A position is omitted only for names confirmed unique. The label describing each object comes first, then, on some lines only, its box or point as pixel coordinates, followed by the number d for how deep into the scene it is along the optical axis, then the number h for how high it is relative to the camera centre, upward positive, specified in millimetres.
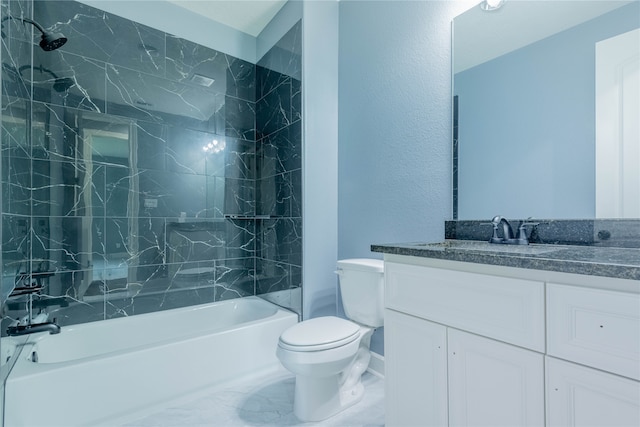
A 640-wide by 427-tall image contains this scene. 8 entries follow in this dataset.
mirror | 1091 +439
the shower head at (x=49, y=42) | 1619 +959
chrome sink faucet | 1258 -84
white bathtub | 1350 -845
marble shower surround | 1825 +338
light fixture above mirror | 1436 +1033
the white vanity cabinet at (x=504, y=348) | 667 -375
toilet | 1438 -673
